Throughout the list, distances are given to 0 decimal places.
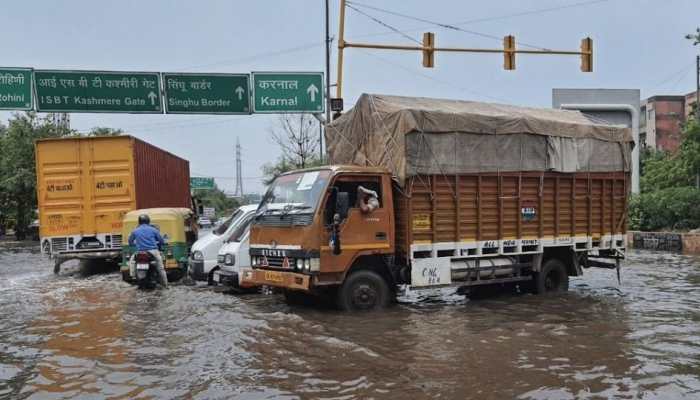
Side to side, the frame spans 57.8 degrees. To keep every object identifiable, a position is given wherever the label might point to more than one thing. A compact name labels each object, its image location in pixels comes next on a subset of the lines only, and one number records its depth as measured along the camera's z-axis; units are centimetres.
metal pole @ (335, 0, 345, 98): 1600
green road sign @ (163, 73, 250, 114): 2020
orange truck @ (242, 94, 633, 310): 900
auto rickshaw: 1367
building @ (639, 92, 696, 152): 5562
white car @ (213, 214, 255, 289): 1121
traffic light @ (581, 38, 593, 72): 1598
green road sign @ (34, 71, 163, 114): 1984
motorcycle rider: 1213
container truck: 1539
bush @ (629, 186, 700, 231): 2269
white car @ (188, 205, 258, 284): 1238
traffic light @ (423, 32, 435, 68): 1549
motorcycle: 1205
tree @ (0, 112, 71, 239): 3400
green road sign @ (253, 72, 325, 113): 2006
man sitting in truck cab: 897
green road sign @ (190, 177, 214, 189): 8806
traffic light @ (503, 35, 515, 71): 1569
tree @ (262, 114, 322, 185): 3221
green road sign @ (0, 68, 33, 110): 1983
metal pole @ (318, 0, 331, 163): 1994
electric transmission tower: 10588
